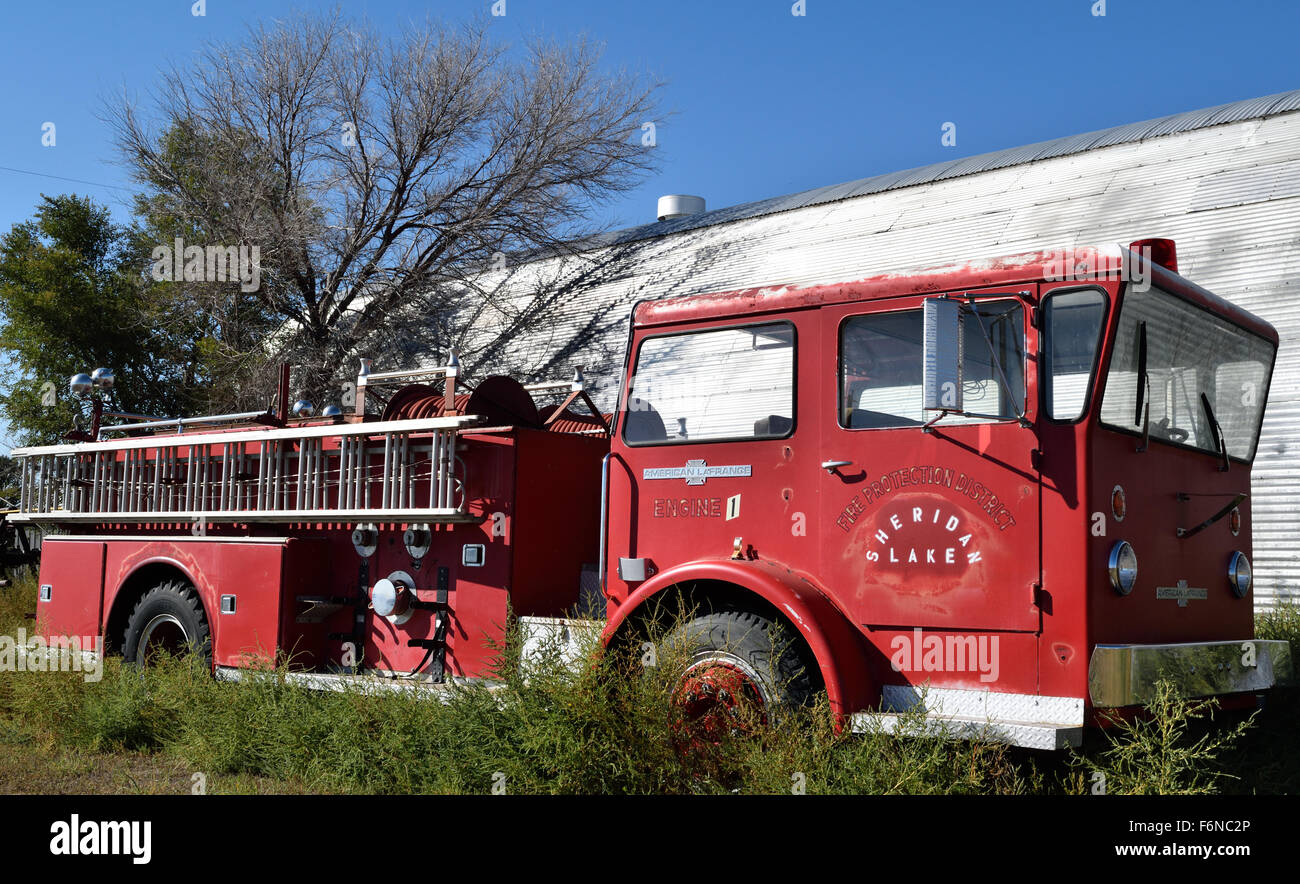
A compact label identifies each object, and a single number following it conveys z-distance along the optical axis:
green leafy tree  27.30
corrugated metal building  11.32
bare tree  20.58
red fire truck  4.77
